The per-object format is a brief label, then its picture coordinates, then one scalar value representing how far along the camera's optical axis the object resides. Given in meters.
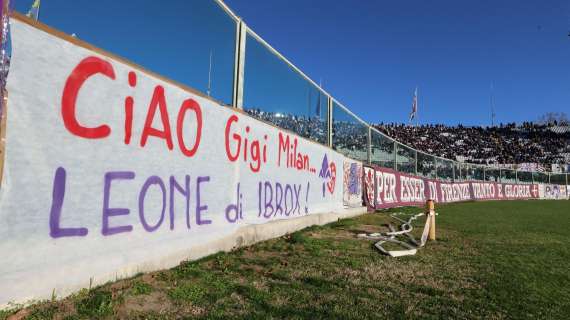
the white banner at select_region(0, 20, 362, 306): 2.59
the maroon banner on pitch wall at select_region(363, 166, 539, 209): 14.04
